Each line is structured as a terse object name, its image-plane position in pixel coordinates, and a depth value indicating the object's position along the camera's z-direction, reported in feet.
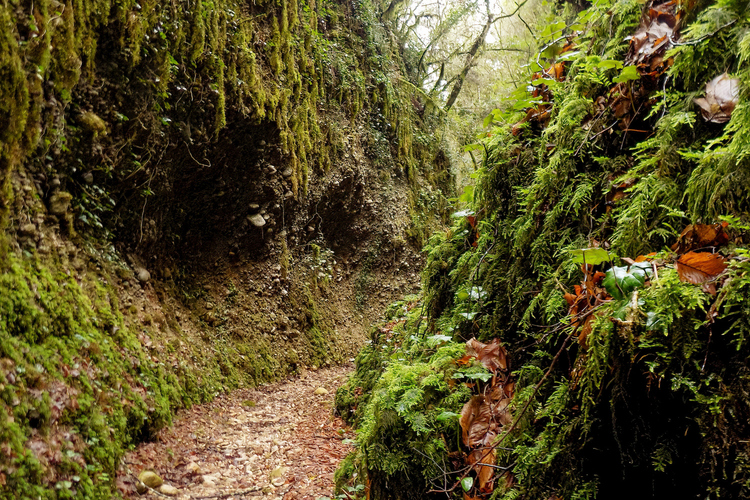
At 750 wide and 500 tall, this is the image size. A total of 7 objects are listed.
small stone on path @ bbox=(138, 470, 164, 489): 9.20
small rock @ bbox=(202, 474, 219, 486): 9.98
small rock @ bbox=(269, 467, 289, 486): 10.14
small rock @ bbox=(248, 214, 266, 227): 20.97
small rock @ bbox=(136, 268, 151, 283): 14.97
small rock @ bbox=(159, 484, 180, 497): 9.19
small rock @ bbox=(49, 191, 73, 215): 11.21
